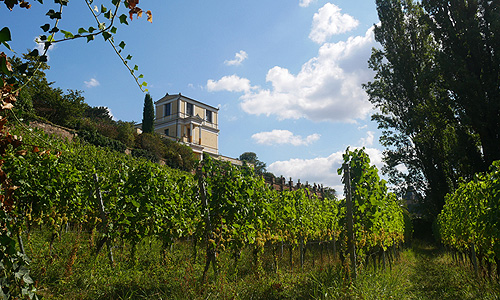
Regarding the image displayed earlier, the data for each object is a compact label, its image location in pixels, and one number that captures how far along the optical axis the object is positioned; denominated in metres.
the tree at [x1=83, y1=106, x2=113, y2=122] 39.45
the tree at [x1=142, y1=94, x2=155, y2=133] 31.53
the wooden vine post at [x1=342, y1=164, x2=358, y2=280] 6.12
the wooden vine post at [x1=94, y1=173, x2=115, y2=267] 6.93
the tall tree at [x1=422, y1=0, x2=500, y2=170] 14.51
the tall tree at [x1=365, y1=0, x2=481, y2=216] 18.19
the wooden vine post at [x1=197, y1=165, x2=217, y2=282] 5.97
